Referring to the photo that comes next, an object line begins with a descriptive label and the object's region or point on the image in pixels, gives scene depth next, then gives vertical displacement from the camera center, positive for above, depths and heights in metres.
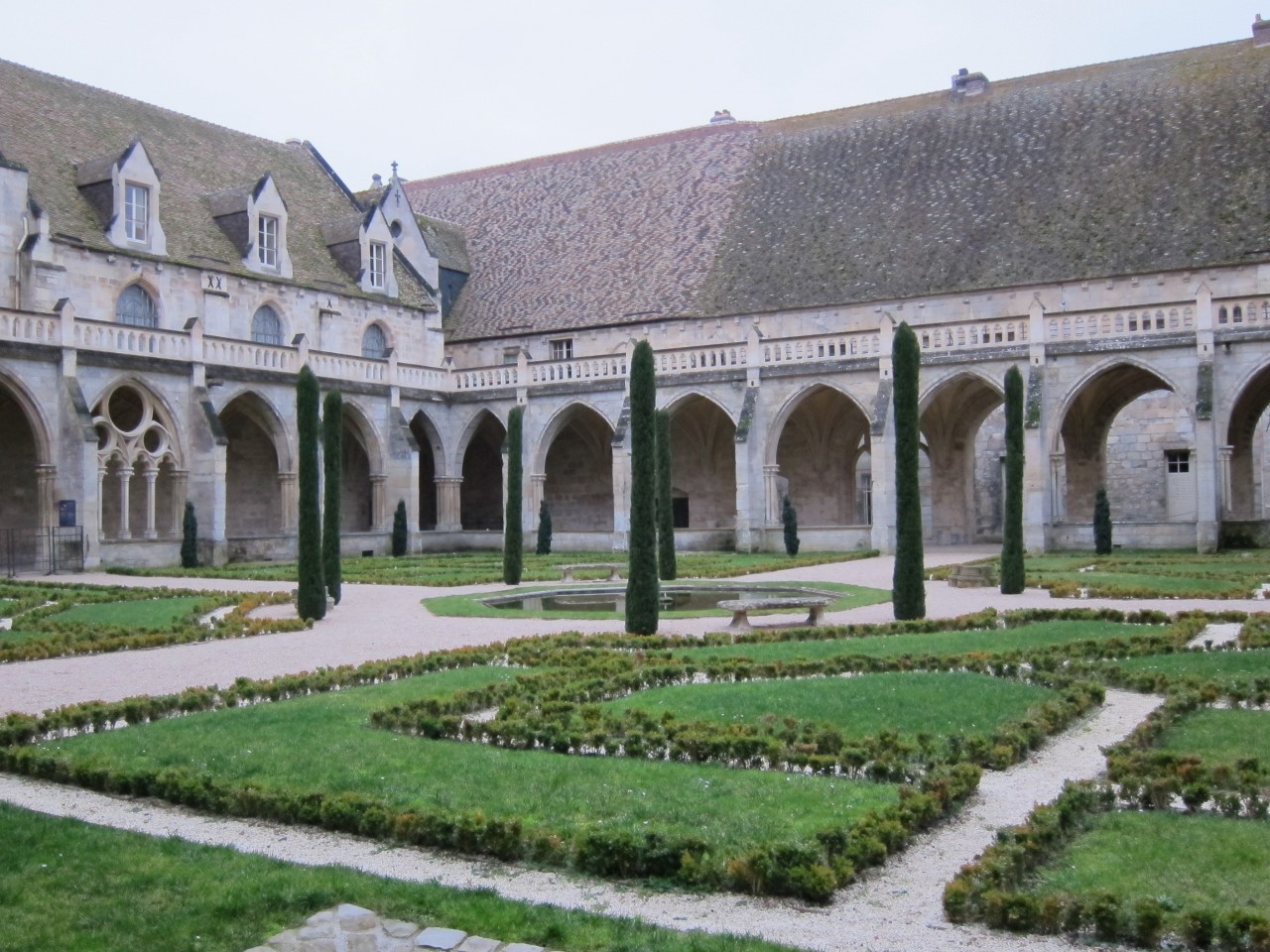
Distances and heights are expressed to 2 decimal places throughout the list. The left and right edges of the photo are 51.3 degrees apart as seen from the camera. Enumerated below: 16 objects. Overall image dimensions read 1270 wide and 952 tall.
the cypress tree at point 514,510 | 26.28 +0.13
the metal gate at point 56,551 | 29.97 -0.66
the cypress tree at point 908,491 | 17.84 +0.28
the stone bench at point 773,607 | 17.19 -1.30
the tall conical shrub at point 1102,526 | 31.61 -0.42
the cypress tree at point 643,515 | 16.84 +0.00
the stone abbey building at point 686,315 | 33.19 +5.79
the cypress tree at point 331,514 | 21.34 +0.08
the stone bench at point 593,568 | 27.28 -1.19
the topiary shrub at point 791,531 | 34.69 -0.48
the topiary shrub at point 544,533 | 38.09 -0.49
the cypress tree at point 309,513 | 19.45 +0.09
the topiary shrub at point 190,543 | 33.06 -0.57
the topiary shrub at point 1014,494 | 21.77 +0.27
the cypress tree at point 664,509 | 26.23 +0.11
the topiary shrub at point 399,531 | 38.84 -0.38
